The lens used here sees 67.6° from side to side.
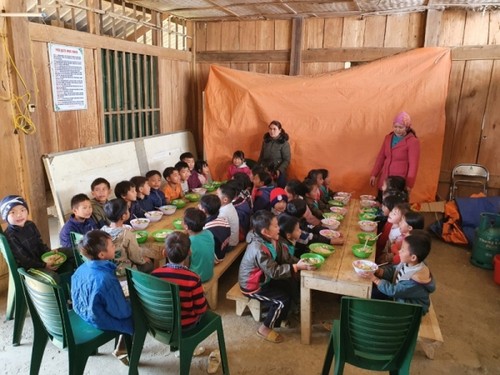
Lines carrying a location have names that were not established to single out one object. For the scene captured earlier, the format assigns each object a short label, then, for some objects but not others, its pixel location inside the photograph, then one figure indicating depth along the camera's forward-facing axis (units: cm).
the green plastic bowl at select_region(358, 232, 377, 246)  352
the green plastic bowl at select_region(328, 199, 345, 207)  474
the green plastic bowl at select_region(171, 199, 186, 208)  461
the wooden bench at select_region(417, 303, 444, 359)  280
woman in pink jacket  514
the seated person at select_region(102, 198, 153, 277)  313
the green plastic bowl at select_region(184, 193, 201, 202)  489
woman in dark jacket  609
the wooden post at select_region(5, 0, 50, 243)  378
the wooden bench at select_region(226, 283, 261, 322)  337
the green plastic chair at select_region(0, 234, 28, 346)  305
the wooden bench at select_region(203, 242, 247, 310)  336
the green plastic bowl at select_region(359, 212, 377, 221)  420
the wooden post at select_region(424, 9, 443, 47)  573
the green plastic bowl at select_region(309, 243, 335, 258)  328
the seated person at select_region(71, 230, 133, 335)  241
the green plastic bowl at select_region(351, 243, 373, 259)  324
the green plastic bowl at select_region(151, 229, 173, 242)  354
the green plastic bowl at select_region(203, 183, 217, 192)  542
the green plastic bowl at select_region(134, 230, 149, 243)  349
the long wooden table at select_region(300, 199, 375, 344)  287
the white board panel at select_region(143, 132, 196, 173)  605
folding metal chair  583
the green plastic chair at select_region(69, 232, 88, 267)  313
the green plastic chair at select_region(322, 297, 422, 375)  214
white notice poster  441
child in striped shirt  247
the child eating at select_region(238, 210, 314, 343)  309
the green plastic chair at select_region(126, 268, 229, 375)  232
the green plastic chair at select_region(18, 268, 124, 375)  227
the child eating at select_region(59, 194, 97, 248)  355
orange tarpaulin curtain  571
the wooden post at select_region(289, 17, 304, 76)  652
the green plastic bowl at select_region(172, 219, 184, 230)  380
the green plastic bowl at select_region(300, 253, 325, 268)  305
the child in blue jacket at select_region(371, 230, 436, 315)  272
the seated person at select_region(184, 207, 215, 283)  319
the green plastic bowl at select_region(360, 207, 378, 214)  441
